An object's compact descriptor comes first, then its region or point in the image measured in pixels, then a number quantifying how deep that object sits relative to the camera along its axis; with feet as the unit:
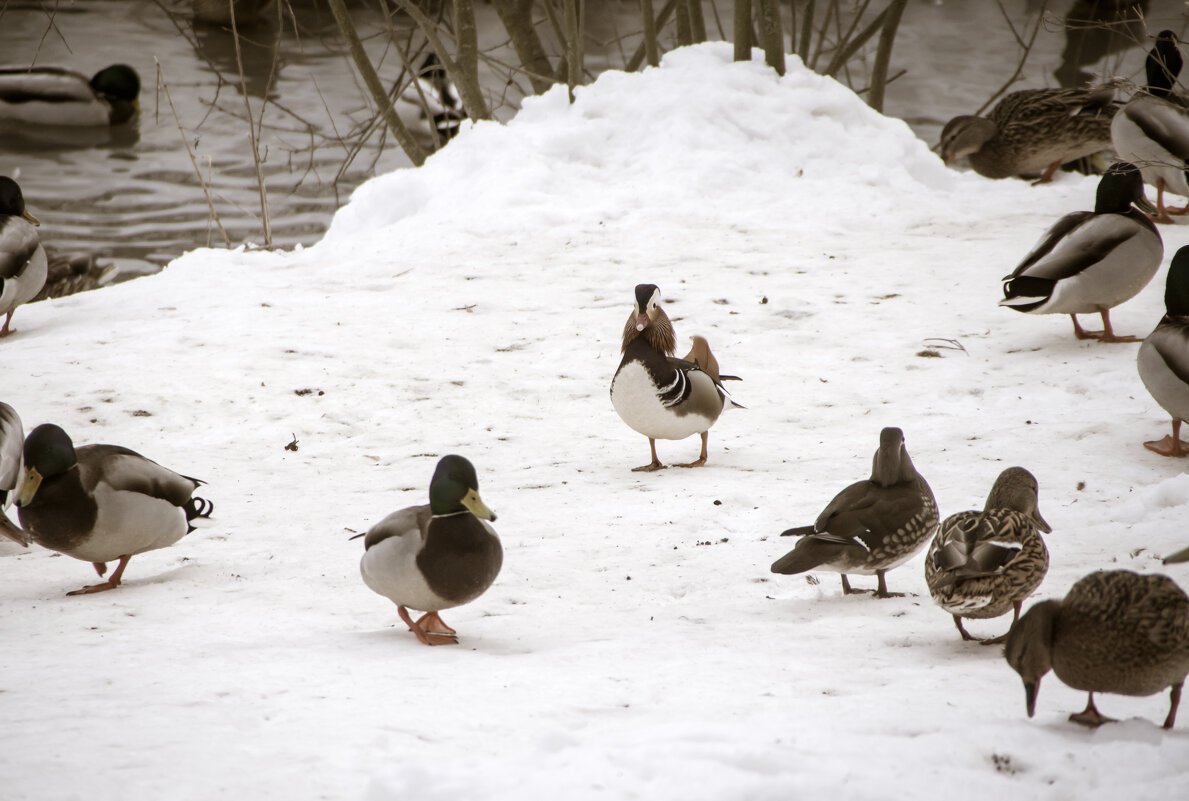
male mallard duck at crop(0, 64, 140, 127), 107.45
